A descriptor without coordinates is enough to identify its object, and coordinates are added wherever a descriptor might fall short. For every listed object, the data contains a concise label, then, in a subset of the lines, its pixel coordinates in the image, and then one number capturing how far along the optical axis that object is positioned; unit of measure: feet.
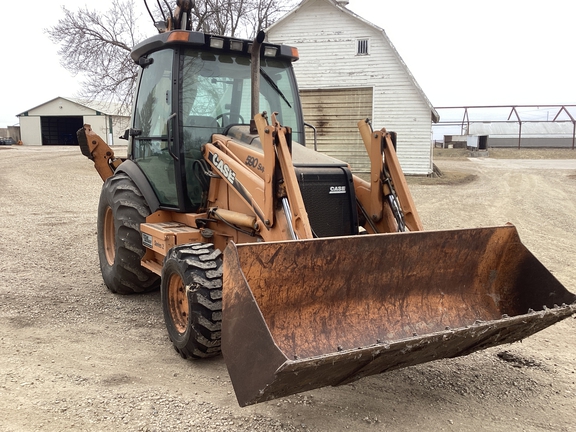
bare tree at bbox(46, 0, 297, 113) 72.54
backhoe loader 10.62
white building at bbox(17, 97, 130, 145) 140.56
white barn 59.00
